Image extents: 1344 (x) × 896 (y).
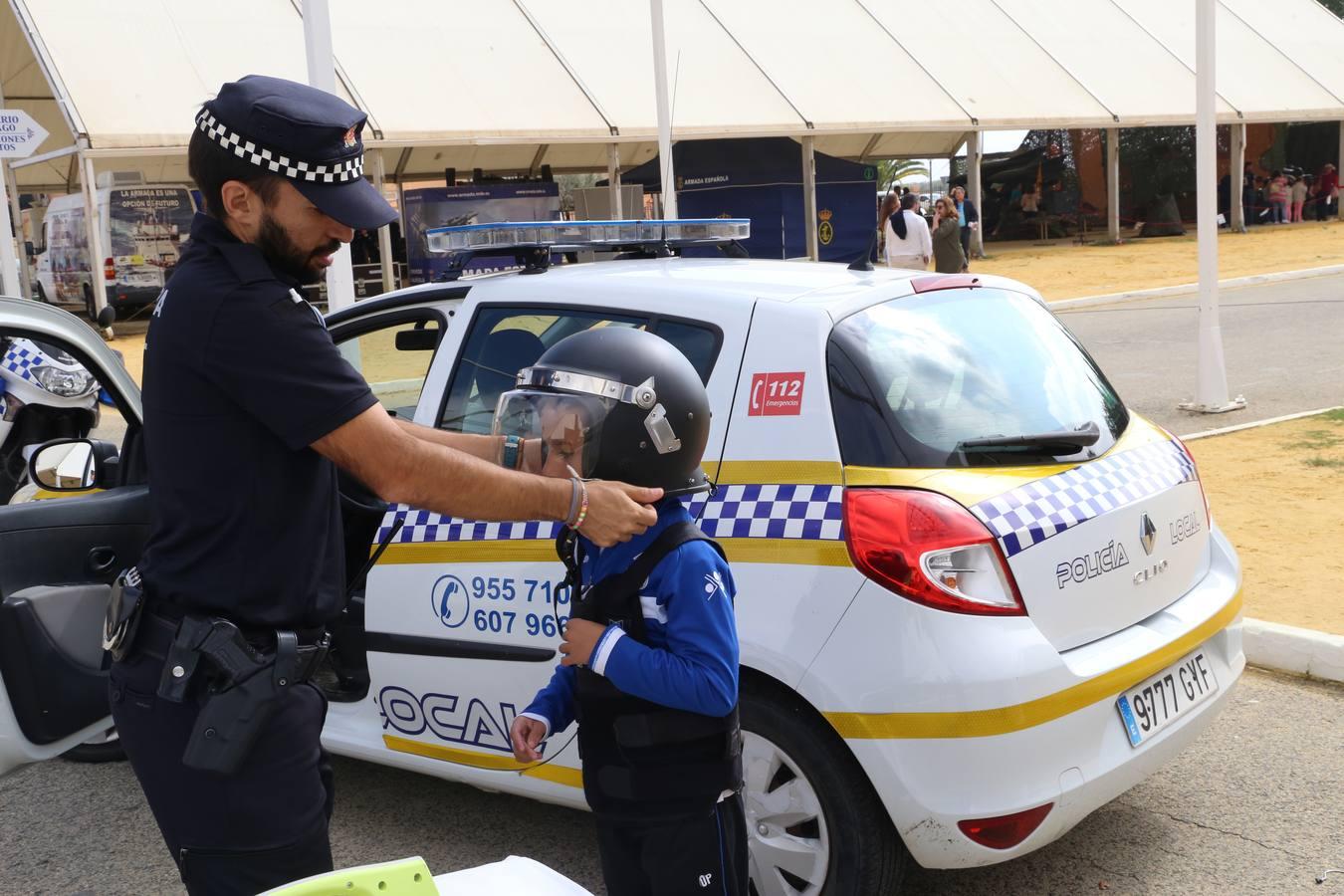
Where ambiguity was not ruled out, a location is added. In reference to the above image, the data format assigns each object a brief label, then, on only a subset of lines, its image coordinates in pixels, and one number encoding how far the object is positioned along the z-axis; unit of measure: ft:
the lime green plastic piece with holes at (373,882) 4.89
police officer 7.06
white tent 64.59
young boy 7.82
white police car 9.77
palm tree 162.91
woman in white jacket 55.98
